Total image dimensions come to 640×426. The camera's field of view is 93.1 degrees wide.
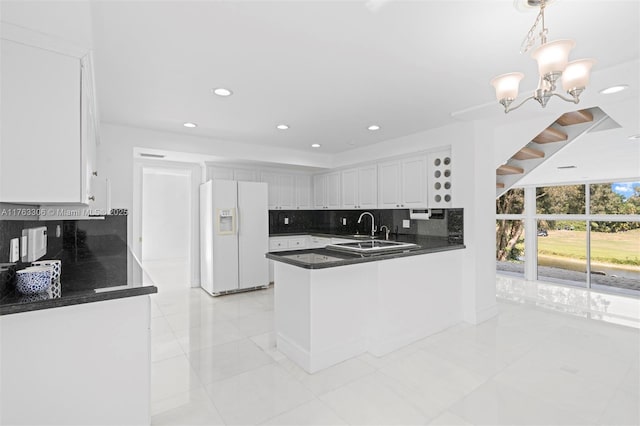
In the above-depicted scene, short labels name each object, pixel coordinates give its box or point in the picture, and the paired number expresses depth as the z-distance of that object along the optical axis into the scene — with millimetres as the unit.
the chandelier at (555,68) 1455
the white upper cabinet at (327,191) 5761
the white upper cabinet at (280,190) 5785
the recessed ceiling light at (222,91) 2713
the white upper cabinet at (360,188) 5043
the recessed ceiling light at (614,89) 2464
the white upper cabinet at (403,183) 4242
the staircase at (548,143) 3576
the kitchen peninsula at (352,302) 2523
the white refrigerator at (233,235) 4734
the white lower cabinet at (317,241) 5399
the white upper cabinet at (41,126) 1337
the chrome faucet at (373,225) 5113
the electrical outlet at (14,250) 1679
